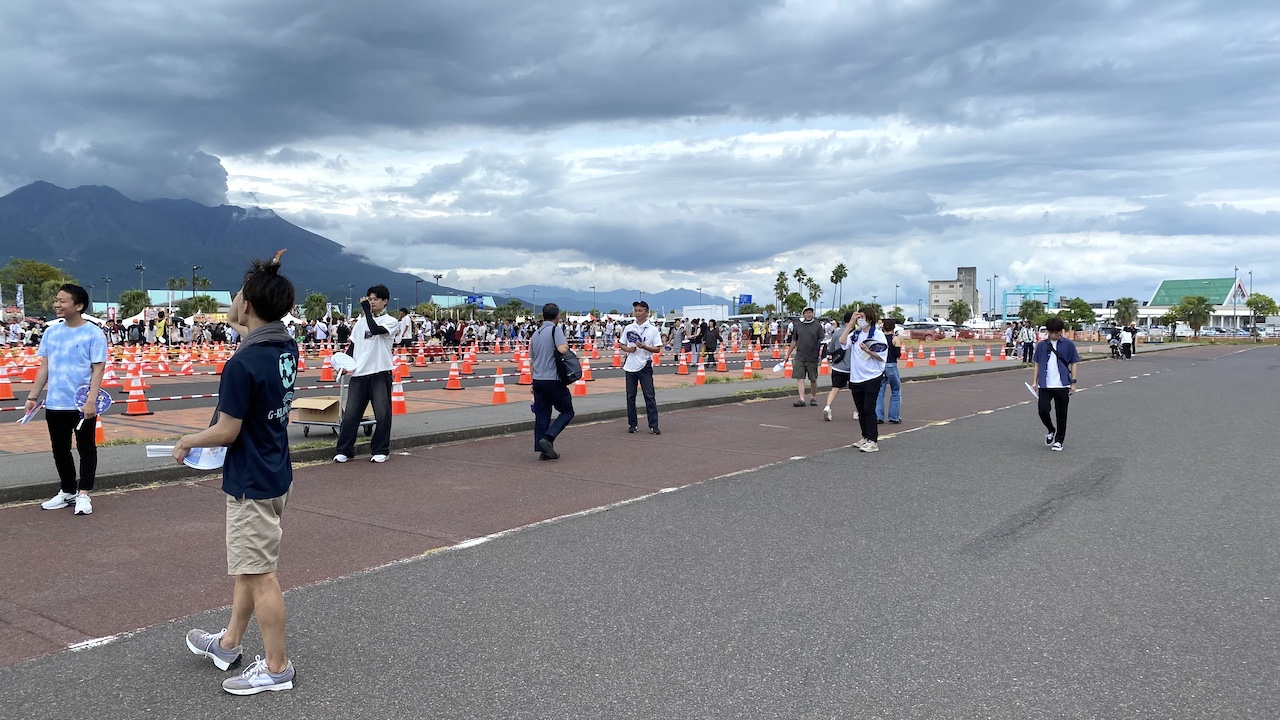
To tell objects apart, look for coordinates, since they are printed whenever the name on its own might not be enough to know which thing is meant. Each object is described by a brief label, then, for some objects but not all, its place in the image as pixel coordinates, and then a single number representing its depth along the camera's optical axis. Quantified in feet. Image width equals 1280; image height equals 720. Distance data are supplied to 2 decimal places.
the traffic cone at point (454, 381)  64.18
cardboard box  35.76
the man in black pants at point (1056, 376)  37.88
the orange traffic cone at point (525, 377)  69.82
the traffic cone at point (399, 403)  45.71
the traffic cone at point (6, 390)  55.67
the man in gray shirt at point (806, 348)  54.70
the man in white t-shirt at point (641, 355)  40.73
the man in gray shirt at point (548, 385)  33.99
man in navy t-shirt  12.32
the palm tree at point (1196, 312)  347.97
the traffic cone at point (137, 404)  46.60
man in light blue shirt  22.75
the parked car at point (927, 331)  234.81
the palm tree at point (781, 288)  447.01
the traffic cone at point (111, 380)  58.39
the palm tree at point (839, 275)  442.09
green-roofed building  543.80
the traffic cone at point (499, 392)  53.10
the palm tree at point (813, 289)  450.71
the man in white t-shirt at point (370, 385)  32.37
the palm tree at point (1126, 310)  392.88
